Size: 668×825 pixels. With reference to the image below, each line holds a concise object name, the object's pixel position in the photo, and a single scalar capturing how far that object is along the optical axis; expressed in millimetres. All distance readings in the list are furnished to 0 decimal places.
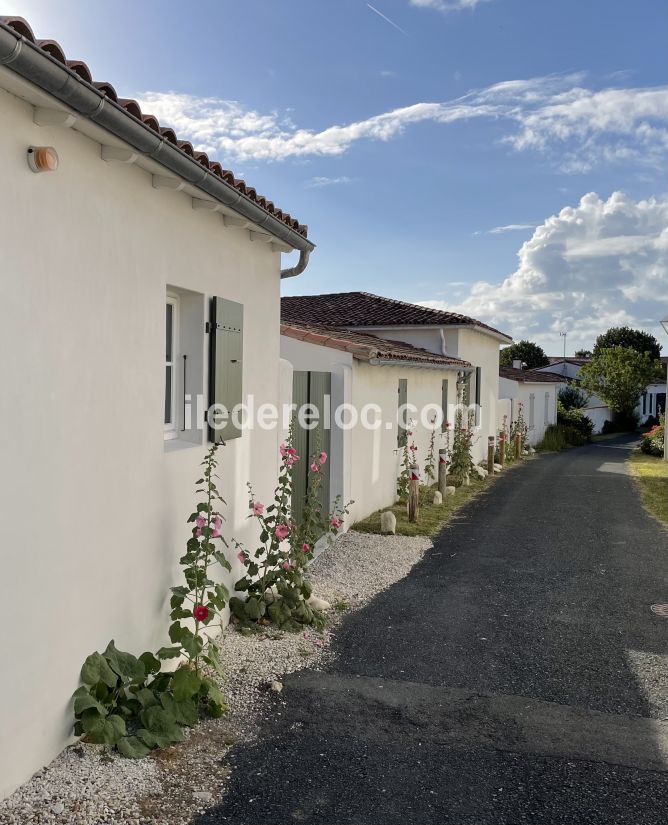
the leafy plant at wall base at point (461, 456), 16125
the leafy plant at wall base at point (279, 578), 6109
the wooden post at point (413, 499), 11203
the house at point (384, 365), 10289
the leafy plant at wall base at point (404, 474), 13031
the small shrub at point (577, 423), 32562
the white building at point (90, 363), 3277
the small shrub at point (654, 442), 24909
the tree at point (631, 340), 62188
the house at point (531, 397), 25938
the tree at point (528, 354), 66312
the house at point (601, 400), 42750
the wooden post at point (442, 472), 13920
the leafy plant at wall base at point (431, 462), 14741
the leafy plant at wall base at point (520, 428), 24422
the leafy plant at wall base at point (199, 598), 4477
